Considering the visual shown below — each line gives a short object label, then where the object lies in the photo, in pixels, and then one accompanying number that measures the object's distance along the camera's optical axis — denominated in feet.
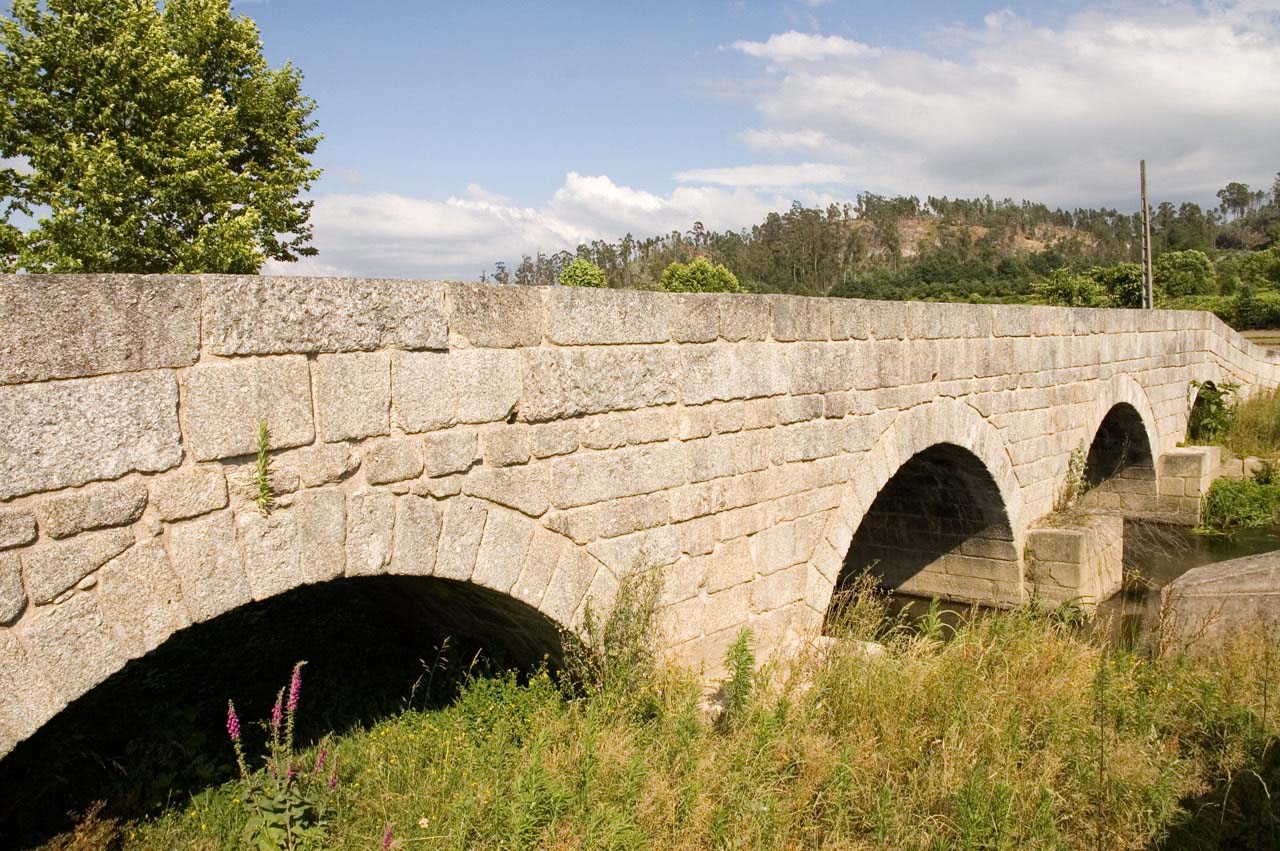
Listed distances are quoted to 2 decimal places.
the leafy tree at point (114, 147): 48.26
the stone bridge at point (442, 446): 8.71
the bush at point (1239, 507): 42.42
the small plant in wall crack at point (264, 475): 10.05
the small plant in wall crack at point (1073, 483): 32.65
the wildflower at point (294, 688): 10.64
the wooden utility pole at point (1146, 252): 74.02
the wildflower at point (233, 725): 10.05
